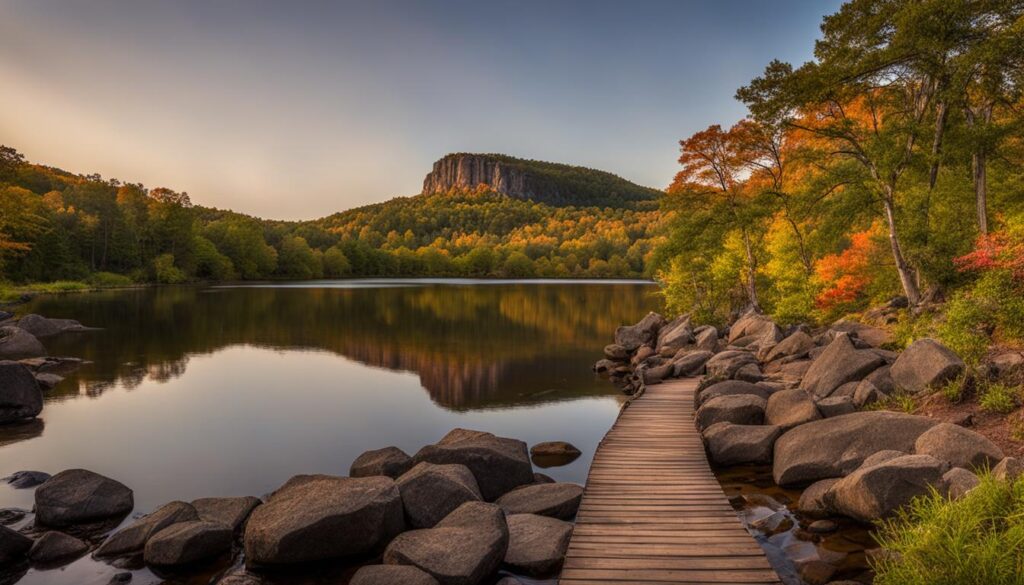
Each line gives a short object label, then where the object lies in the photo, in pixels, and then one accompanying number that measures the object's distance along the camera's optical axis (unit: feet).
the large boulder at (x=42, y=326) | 104.12
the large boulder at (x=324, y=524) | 24.44
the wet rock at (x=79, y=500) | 30.27
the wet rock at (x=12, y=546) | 26.00
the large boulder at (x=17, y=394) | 50.80
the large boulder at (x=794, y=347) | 58.48
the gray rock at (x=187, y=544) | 25.38
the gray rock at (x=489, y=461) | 33.68
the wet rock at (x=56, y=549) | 26.43
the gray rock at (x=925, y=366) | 35.55
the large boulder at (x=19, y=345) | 83.61
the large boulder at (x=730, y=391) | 45.05
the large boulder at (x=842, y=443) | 29.76
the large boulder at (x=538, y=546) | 24.27
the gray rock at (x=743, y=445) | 35.88
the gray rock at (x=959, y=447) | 25.59
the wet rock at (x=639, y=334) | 93.83
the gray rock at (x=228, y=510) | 28.96
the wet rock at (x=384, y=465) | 35.17
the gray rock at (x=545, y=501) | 29.37
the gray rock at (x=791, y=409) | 35.78
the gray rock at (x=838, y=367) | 42.50
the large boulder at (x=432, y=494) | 27.84
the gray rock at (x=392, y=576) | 21.07
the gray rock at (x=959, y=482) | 22.34
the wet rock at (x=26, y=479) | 36.86
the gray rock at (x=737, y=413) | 40.32
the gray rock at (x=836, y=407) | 35.86
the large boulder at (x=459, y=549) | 22.02
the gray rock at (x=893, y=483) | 23.91
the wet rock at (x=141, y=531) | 26.81
